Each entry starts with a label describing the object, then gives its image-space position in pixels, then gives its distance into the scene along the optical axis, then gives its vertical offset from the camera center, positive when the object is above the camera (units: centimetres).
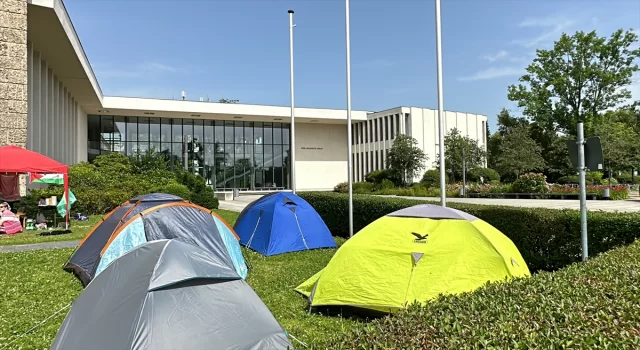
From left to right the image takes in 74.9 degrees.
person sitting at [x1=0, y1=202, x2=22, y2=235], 1327 -118
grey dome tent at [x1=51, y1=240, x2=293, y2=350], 351 -114
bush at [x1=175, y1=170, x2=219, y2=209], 2058 -37
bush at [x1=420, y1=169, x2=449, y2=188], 3446 +13
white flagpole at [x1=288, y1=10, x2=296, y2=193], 1508 +462
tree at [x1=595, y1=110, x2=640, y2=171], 3219 +264
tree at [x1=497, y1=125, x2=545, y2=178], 3288 +191
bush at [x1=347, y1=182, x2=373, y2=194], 3600 -58
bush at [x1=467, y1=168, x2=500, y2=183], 3591 +34
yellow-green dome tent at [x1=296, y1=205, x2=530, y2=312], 518 -106
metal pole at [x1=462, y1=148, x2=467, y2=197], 3108 -88
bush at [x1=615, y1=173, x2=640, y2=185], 4368 -18
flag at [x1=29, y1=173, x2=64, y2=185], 1608 +27
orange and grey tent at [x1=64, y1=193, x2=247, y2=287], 702 -85
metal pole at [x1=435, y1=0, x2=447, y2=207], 899 +198
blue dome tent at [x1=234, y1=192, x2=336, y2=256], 984 -111
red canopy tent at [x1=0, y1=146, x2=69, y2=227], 1268 +68
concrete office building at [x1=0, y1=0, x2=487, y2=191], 1986 +458
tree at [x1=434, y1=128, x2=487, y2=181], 3462 +223
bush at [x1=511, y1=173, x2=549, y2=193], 2780 -39
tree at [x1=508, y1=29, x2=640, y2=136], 3366 +804
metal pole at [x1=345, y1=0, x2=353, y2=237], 1220 +346
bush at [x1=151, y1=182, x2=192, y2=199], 1848 -30
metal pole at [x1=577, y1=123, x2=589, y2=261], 627 -14
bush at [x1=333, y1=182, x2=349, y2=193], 3788 -58
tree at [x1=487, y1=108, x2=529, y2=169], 4688 +707
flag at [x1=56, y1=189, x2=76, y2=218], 1455 -80
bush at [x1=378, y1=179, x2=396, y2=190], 3550 -37
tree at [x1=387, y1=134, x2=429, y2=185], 3425 +180
